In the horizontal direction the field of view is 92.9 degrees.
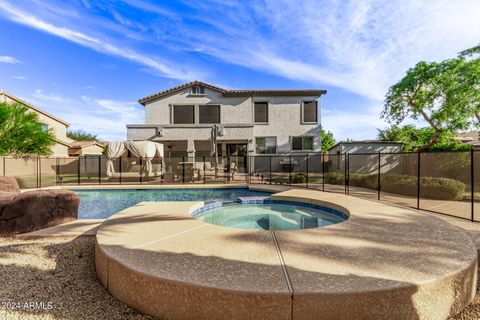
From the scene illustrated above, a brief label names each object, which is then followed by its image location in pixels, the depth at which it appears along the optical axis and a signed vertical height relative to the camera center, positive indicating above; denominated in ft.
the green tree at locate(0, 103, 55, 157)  60.95 +6.96
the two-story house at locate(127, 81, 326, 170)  69.72 +14.28
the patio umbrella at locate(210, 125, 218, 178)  49.59 +3.12
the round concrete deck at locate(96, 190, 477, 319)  7.02 -4.21
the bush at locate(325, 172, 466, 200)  29.68 -3.72
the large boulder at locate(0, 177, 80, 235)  16.75 -4.03
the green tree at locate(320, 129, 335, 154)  142.20 +13.06
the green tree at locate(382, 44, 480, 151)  46.73 +15.18
